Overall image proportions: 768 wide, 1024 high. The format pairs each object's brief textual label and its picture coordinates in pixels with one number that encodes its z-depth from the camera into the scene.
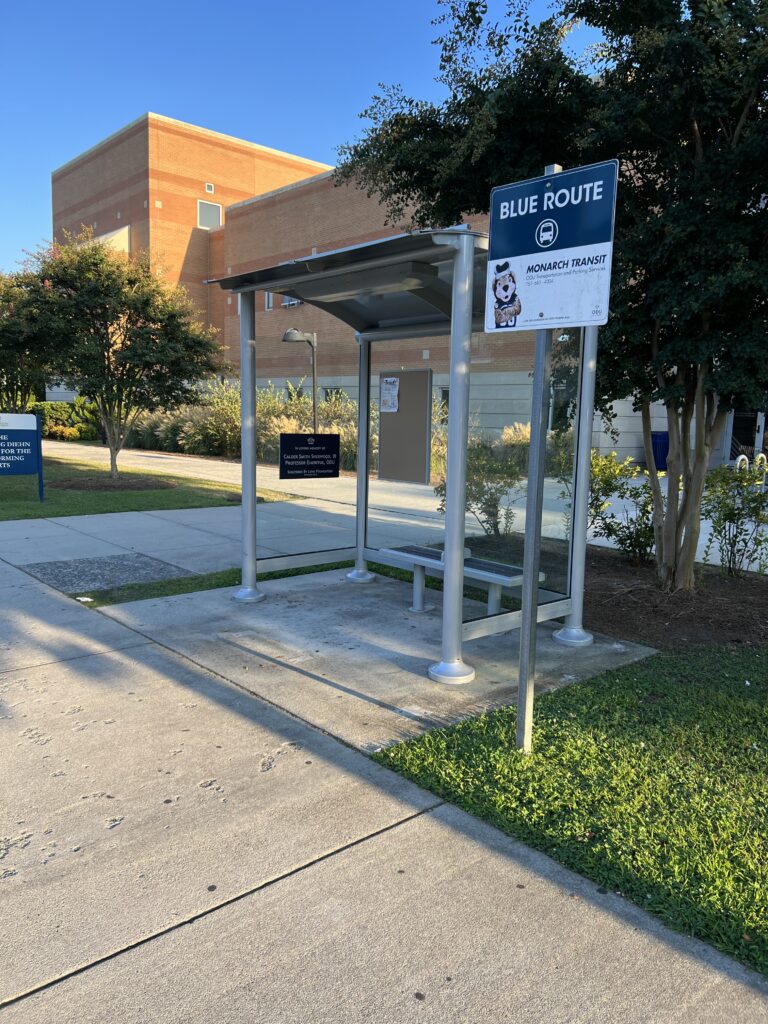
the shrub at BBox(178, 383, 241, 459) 22.33
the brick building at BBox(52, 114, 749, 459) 28.48
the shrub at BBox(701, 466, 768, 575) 7.14
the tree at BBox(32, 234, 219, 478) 12.96
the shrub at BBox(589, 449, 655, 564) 7.63
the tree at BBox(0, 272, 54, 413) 13.19
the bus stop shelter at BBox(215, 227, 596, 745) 4.19
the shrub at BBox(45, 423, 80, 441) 28.78
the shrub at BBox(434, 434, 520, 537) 5.26
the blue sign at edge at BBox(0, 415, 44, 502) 11.08
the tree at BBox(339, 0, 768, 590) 4.96
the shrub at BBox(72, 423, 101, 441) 29.13
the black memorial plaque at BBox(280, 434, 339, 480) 6.83
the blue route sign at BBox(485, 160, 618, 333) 3.04
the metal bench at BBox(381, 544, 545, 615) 5.11
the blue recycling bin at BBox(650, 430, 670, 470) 20.33
